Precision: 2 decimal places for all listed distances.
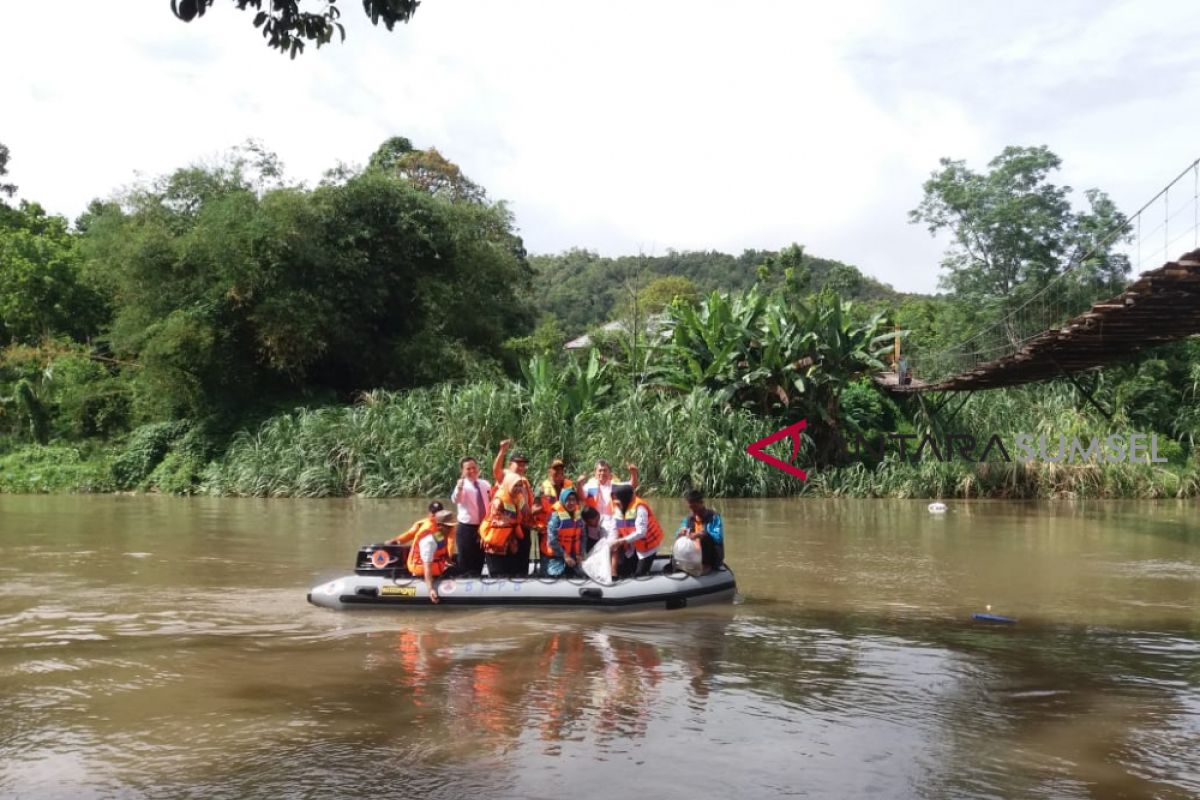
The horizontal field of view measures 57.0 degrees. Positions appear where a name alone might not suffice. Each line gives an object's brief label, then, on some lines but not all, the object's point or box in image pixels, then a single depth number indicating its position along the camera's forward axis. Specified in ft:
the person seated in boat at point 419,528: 30.01
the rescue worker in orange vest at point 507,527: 30.55
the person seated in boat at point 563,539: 30.86
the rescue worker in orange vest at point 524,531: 30.84
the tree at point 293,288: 75.82
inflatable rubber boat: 29.78
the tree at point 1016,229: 97.30
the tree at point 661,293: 157.22
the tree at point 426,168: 122.01
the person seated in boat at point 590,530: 31.53
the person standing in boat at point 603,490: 31.62
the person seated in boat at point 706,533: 31.35
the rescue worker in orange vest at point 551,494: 31.09
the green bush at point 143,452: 77.82
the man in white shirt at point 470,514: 30.45
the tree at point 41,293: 97.04
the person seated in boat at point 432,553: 29.81
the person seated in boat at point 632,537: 30.91
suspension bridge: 32.76
